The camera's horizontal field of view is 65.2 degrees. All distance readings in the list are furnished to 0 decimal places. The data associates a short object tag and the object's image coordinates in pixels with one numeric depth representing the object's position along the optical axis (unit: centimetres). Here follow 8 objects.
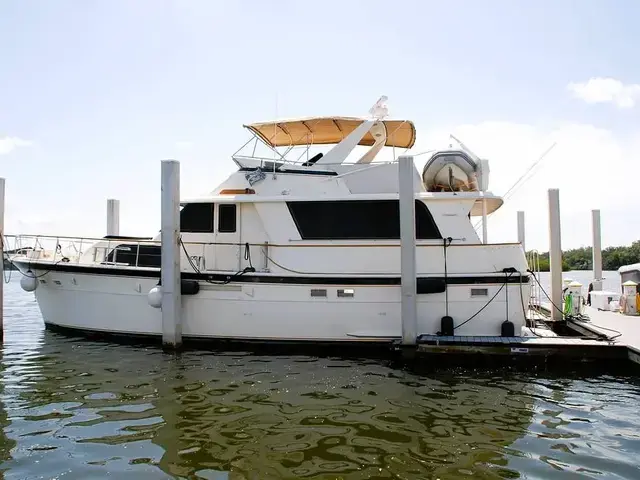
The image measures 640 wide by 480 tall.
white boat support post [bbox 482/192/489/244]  856
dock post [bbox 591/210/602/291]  1230
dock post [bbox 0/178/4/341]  923
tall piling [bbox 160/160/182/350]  803
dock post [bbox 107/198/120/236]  1211
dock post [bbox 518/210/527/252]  1248
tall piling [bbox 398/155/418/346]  744
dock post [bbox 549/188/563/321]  923
